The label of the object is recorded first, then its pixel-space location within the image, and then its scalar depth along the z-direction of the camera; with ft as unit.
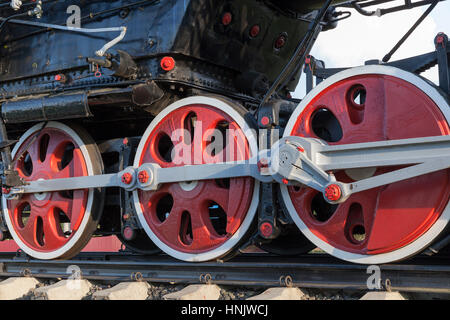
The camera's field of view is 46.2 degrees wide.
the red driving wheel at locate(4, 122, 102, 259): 14.05
